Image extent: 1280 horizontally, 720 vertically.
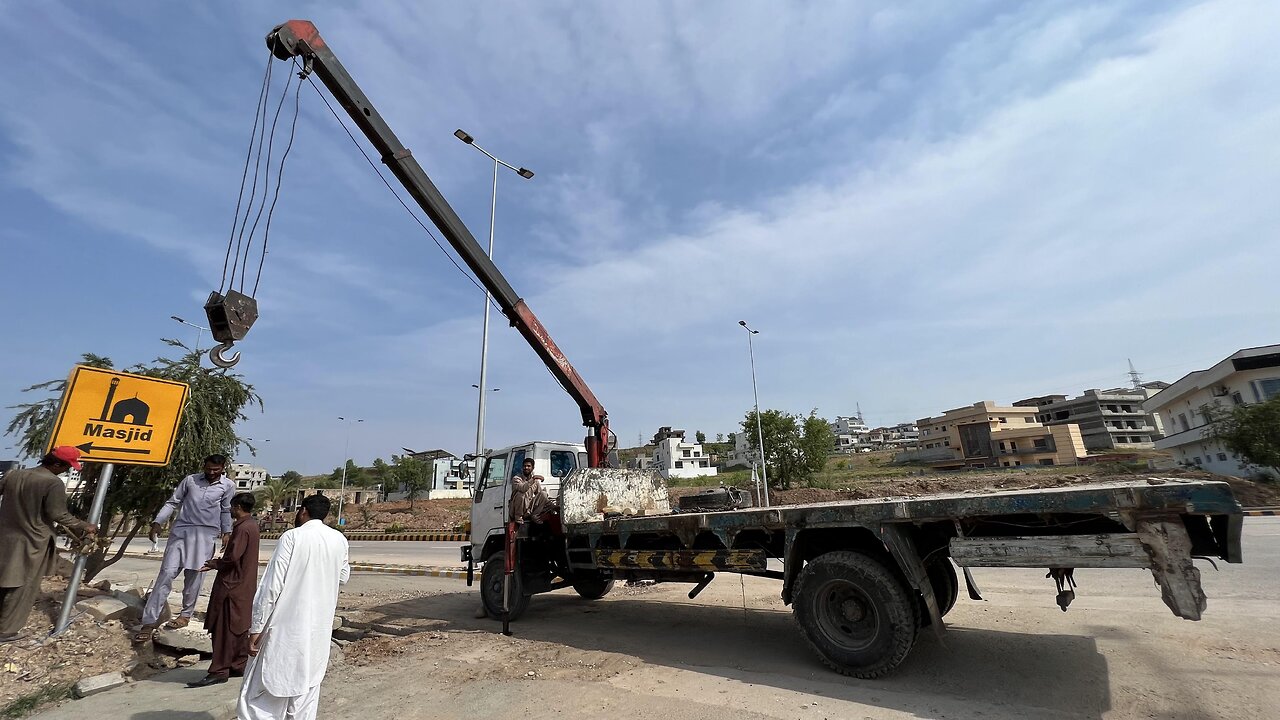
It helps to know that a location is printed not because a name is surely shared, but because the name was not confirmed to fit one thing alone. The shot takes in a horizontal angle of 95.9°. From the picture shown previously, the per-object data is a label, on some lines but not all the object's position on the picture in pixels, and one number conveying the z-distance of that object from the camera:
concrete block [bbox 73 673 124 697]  4.48
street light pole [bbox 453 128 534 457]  16.81
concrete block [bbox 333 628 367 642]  6.66
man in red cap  4.84
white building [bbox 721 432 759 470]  85.13
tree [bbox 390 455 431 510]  54.16
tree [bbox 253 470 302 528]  35.48
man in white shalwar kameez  3.33
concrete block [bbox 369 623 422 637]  7.13
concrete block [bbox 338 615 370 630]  7.43
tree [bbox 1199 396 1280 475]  26.02
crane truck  4.03
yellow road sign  5.62
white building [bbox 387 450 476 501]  62.03
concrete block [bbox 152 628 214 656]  5.46
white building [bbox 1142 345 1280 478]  35.00
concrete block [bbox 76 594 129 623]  5.66
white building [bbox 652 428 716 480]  78.94
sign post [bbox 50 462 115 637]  5.21
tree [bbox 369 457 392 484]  58.38
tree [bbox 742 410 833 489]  32.38
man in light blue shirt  5.63
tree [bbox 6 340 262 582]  7.80
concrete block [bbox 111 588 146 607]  6.11
